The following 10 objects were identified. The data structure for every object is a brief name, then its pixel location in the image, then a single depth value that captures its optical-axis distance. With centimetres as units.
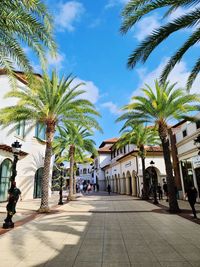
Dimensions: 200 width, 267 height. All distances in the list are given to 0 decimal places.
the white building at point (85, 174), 7538
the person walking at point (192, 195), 1157
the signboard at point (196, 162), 1930
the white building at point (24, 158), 2089
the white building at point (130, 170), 2952
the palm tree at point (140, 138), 2464
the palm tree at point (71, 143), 2541
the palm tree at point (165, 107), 1596
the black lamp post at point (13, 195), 969
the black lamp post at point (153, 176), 3004
